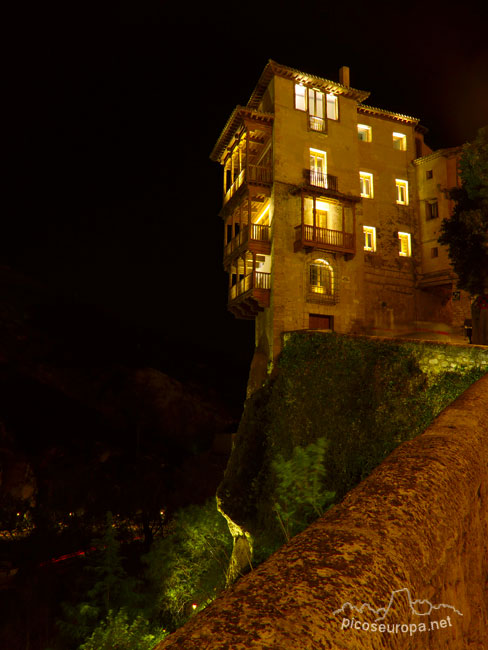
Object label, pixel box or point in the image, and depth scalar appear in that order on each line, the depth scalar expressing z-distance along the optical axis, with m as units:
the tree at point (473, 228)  17.55
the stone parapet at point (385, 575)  1.77
